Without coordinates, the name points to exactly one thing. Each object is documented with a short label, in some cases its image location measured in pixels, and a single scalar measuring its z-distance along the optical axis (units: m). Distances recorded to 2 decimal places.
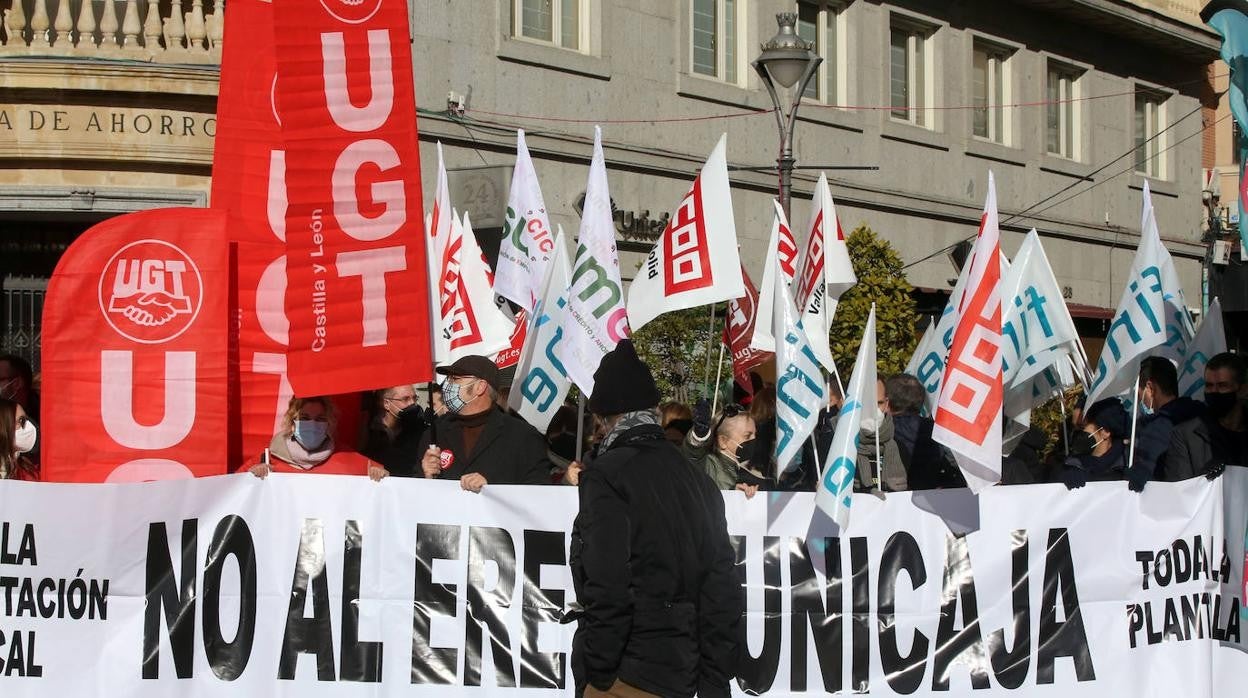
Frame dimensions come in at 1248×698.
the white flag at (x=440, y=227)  11.39
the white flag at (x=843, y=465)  7.64
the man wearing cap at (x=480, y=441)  7.95
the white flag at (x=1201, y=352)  10.55
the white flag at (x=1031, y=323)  9.74
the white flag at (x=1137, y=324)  9.17
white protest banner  7.54
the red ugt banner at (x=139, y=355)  8.12
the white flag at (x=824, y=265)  11.11
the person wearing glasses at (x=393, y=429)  8.73
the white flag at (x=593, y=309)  9.02
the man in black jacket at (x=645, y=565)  5.57
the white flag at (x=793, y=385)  8.13
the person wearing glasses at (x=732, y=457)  8.45
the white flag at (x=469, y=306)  11.05
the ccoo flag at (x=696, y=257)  10.16
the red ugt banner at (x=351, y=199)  7.20
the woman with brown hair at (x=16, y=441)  8.17
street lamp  13.43
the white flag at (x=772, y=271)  11.25
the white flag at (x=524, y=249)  10.91
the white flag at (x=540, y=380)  9.27
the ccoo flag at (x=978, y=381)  7.86
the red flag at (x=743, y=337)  11.74
